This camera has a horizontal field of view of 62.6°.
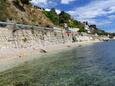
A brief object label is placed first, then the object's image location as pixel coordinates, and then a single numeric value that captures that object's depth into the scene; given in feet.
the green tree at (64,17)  201.38
